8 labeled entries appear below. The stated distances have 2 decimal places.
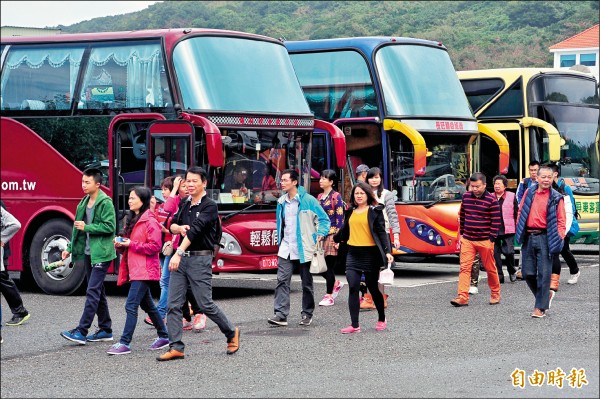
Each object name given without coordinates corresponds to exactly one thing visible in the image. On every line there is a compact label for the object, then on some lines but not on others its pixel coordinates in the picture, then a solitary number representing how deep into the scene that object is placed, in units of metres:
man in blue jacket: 12.23
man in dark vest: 12.54
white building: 56.62
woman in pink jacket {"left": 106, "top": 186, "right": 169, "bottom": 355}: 10.37
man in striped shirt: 13.77
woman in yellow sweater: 11.72
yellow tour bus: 20.75
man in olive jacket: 10.82
